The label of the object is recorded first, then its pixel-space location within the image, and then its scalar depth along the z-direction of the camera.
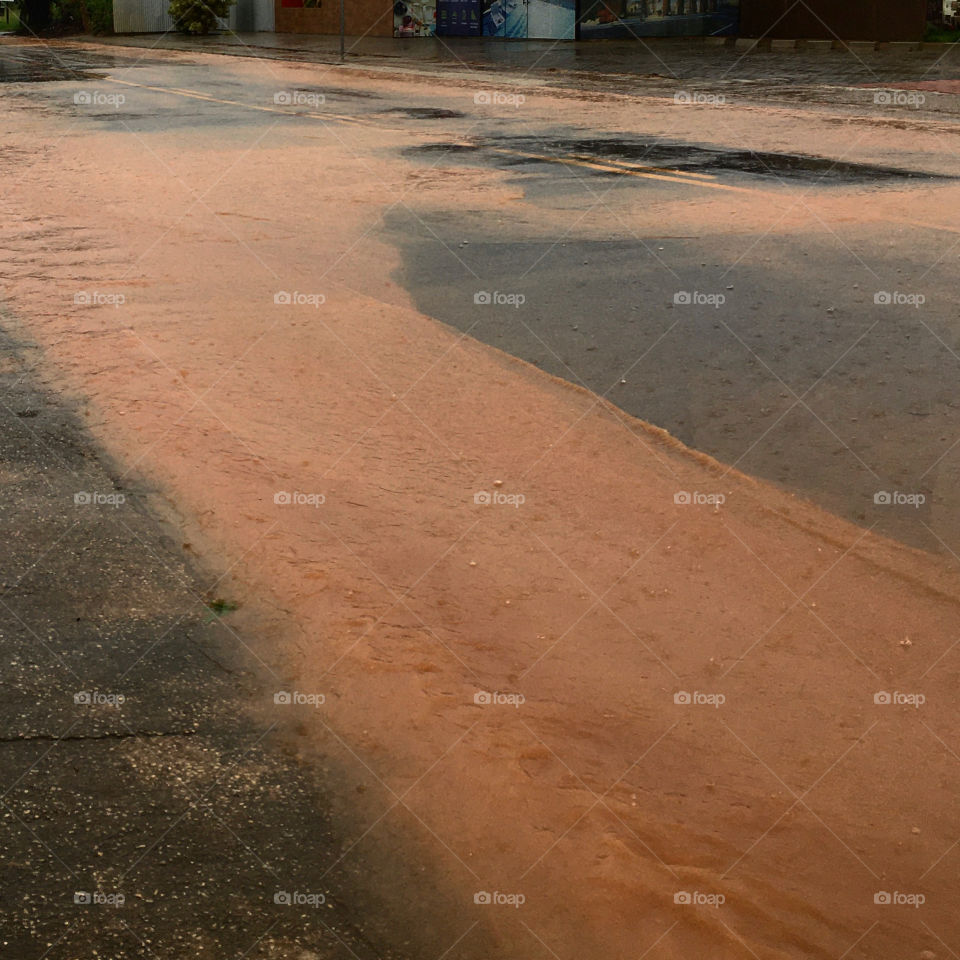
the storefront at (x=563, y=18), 33.16
